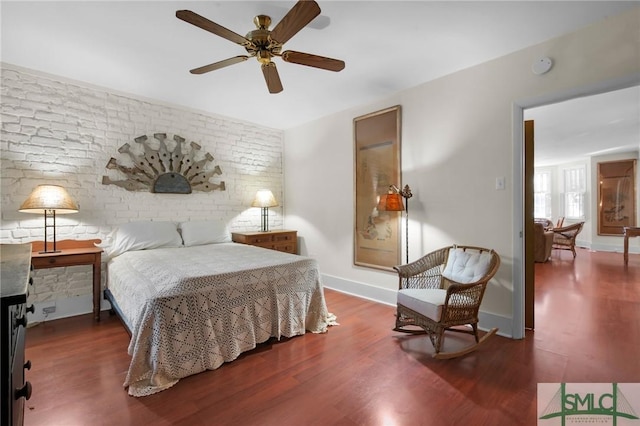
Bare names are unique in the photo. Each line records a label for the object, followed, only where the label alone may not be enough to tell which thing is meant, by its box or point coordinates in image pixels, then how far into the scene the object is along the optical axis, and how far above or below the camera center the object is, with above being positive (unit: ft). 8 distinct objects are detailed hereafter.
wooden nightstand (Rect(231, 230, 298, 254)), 13.48 -1.28
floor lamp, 10.44 +0.42
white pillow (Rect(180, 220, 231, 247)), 12.10 -0.83
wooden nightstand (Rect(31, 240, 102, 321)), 8.82 -1.37
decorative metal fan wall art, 11.57 +1.90
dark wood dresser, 2.47 -1.25
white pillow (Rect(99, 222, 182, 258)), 10.59 -0.92
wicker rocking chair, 7.38 -2.28
